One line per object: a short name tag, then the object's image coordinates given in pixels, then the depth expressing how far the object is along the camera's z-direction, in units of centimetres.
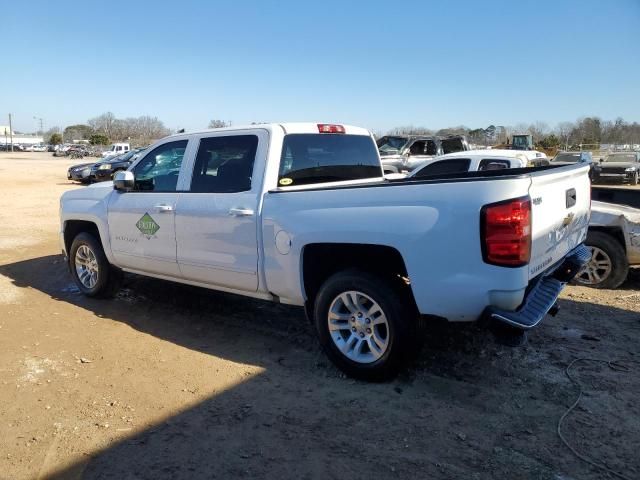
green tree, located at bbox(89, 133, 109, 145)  8700
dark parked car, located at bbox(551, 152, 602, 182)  2516
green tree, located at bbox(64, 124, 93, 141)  10300
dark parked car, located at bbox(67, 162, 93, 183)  2533
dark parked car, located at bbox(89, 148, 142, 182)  2520
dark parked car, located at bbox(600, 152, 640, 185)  2516
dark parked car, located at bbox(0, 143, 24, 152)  10084
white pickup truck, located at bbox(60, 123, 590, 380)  321
